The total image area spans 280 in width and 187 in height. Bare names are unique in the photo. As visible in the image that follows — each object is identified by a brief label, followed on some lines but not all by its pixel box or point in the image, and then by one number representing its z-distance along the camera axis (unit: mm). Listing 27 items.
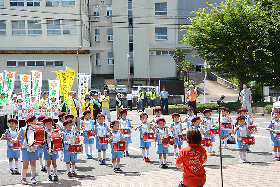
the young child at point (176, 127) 9945
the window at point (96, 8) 49750
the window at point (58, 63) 37719
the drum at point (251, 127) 9896
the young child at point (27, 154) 7895
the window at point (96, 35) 49219
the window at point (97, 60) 49219
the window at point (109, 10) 49344
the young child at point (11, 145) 8977
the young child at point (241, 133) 9656
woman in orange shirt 5250
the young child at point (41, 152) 8865
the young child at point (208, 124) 10681
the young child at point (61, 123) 9547
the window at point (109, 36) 49344
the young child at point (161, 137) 9312
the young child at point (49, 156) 8234
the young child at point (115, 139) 9023
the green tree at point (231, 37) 25469
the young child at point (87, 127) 10633
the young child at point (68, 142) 8500
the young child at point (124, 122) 10570
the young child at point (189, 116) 10852
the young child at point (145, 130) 9969
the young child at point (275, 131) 9906
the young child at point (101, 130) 9734
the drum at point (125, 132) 10562
